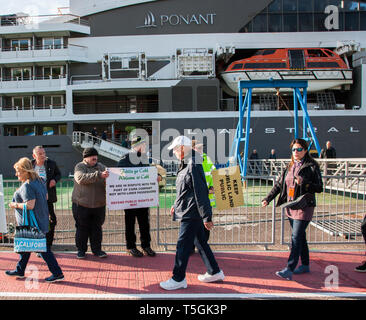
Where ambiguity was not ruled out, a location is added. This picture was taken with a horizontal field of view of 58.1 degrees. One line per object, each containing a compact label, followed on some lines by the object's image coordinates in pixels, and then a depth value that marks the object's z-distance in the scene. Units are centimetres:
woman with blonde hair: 407
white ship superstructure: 2452
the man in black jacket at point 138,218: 532
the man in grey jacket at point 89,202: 502
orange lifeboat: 2417
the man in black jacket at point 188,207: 394
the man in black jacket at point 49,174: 548
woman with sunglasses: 434
